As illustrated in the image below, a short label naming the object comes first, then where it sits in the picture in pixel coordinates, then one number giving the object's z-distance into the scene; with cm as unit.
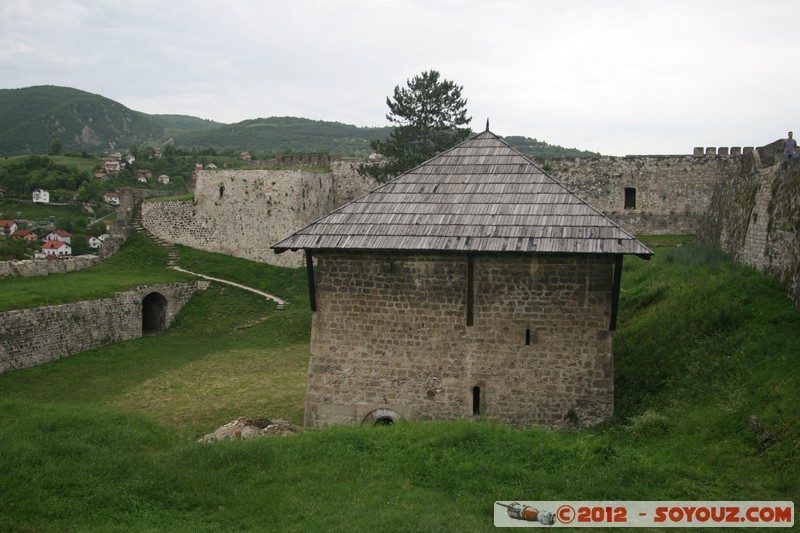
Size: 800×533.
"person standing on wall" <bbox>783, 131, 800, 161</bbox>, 1764
